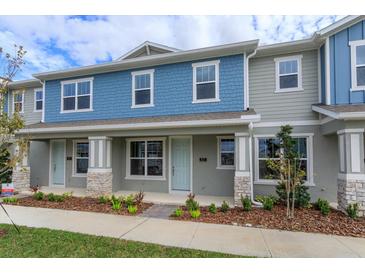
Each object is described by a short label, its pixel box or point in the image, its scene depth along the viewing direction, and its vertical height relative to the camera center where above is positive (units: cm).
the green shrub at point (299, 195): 759 -159
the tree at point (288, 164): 673 -48
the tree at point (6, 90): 545 +139
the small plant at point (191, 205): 738 -187
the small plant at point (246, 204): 724 -180
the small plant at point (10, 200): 865 -204
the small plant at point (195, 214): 663 -195
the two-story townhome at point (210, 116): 786 +134
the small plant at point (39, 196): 910 -196
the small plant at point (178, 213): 676 -195
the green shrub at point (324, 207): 676 -179
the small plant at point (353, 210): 639 -176
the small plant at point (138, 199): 797 -183
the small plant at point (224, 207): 726 -191
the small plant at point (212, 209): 713 -194
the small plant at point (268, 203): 734 -180
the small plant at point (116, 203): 755 -191
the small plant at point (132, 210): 712 -197
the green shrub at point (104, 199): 841 -194
